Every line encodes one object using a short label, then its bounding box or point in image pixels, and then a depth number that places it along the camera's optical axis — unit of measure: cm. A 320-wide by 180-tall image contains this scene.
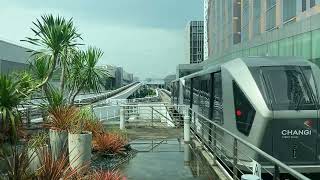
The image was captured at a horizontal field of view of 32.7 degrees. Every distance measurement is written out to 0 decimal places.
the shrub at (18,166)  732
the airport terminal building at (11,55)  6316
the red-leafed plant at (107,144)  1423
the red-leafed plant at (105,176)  841
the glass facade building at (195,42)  19512
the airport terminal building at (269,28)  3108
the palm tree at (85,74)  1847
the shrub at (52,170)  748
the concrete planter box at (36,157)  810
